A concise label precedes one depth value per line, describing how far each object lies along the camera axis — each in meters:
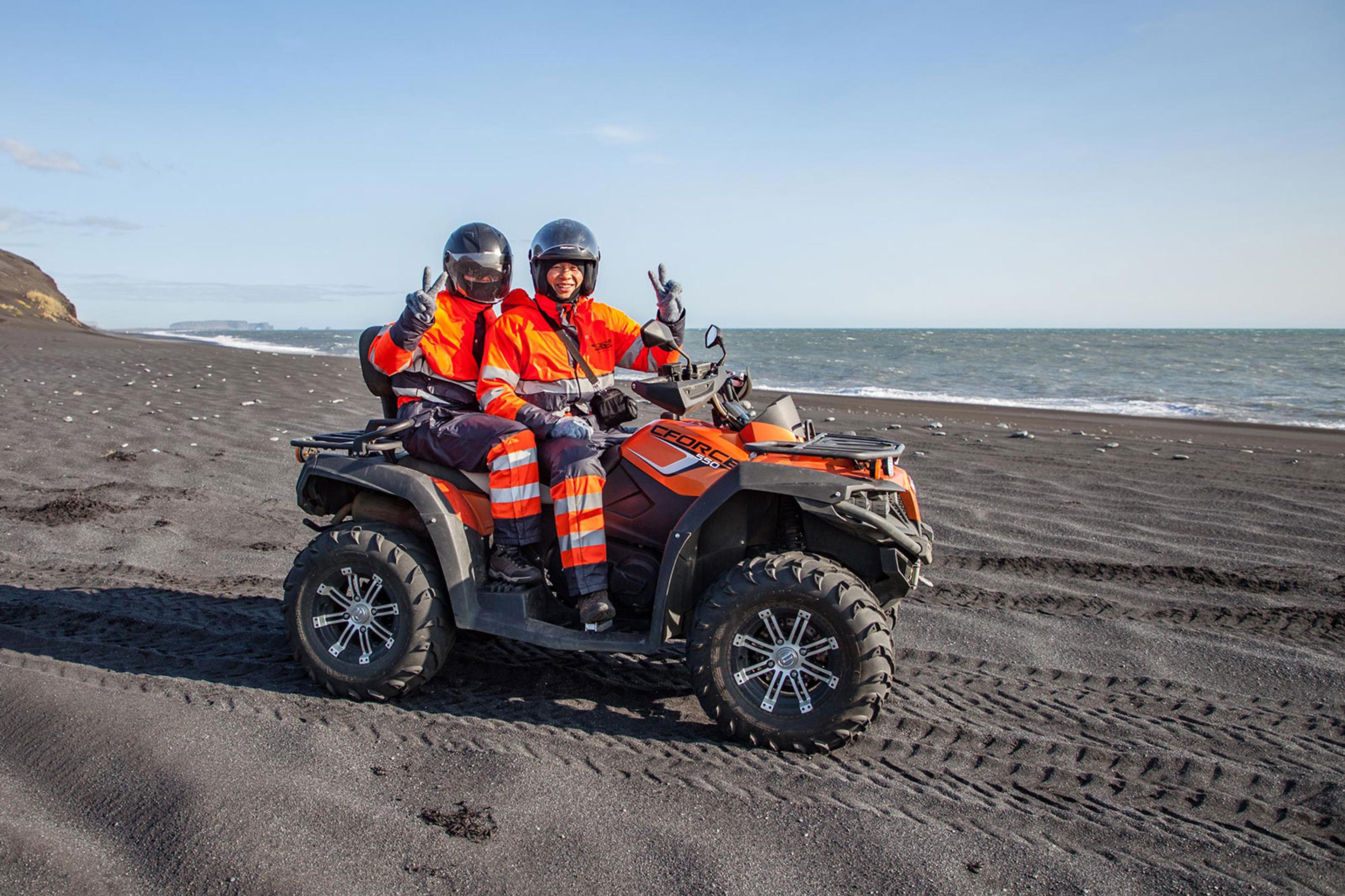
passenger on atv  3.92
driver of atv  3.84
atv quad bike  3.51
